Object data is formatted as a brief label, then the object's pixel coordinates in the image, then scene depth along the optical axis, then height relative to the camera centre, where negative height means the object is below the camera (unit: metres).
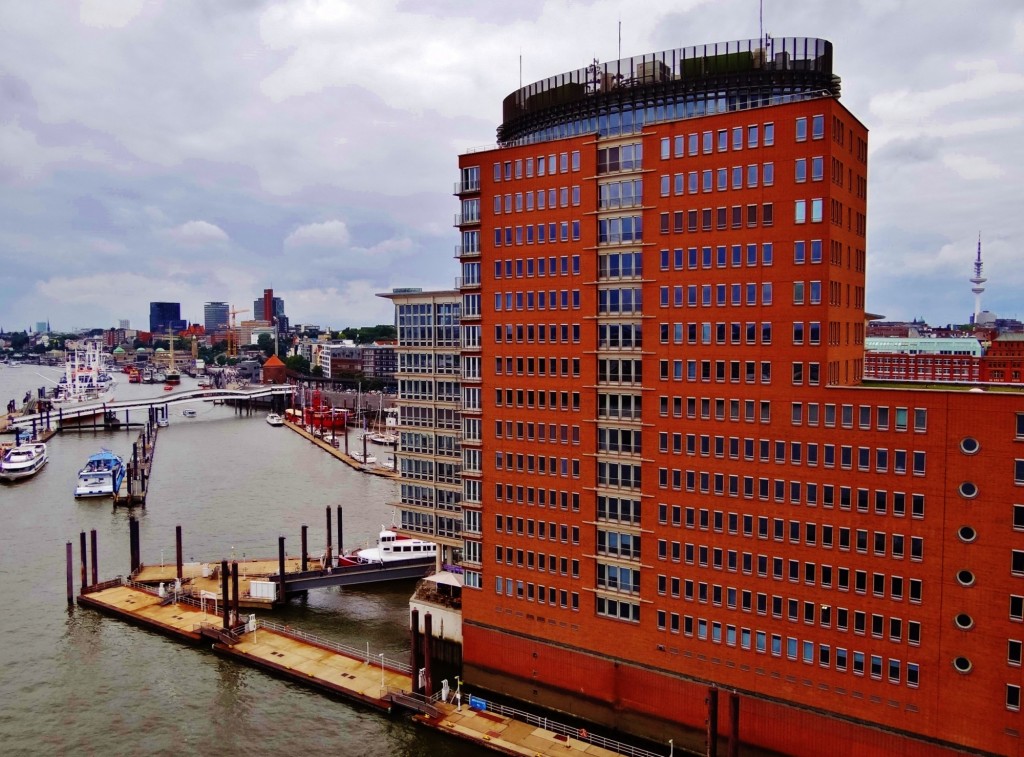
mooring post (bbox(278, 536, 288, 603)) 63.41 -17.41
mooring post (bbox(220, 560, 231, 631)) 56.62 -17.52
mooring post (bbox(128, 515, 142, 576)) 70.06 -16.92
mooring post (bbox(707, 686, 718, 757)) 38.94 -18.73
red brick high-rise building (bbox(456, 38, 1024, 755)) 34.88 -4.64
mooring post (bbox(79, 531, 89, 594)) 64.58 -17.80
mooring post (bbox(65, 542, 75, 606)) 64.38 -18.04
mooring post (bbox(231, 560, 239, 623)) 56.41 -17.25
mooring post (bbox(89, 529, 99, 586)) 65.42 -17.21
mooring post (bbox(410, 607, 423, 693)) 48.02 -18.59
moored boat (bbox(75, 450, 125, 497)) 102.69 -16.26
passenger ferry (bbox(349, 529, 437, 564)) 71.94 -18.28
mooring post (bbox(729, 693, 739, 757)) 38.22 -18.20
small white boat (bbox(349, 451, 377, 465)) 130.55 -17.44
